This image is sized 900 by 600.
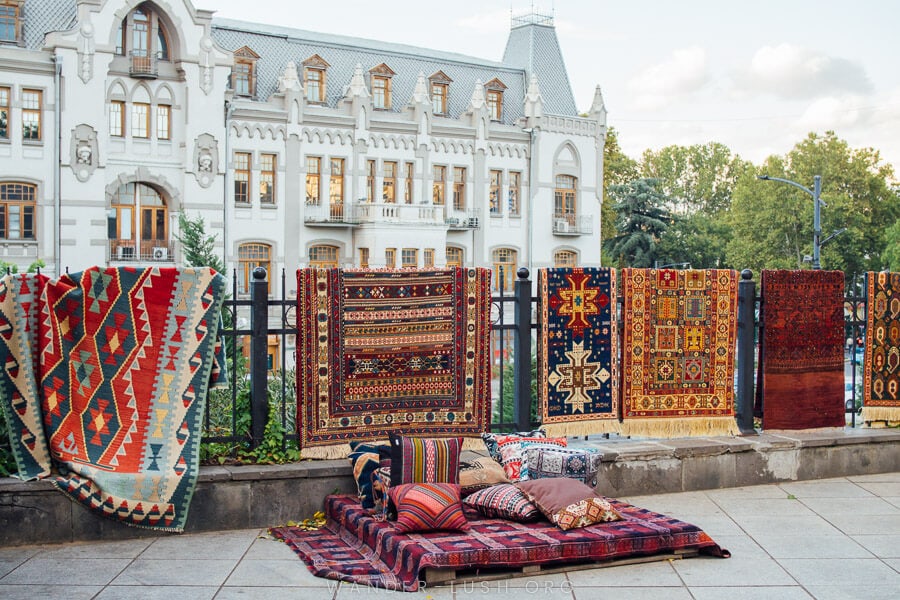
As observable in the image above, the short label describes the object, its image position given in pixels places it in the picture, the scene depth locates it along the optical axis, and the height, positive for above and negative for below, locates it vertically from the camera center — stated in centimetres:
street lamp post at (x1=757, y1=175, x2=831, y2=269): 2780 +178
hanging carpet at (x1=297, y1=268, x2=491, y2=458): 838 -55
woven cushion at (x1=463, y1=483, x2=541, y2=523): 749 -154
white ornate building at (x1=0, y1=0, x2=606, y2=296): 3784 +568
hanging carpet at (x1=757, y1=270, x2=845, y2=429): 995 -53
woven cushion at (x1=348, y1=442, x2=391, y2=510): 802 -136
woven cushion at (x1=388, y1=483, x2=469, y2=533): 716 -150
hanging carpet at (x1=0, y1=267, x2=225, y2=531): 766 -72
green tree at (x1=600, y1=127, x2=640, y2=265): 6098 +859
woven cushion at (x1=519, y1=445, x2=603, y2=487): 811 -134
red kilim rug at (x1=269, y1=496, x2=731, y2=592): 670 -169
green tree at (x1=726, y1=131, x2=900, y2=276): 6794 +525
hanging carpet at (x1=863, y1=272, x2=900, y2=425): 1045 -59
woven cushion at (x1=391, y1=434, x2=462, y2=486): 771 -126
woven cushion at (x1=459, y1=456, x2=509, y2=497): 799 -141
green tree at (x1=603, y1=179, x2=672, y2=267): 6850 +426
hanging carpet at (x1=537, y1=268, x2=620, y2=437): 920 -54
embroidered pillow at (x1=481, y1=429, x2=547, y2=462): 848 -125
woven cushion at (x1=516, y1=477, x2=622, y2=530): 727 -148
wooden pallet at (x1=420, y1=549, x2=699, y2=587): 665 -182
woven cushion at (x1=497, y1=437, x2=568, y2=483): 819 -126
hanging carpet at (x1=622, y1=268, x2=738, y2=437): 946 -56
